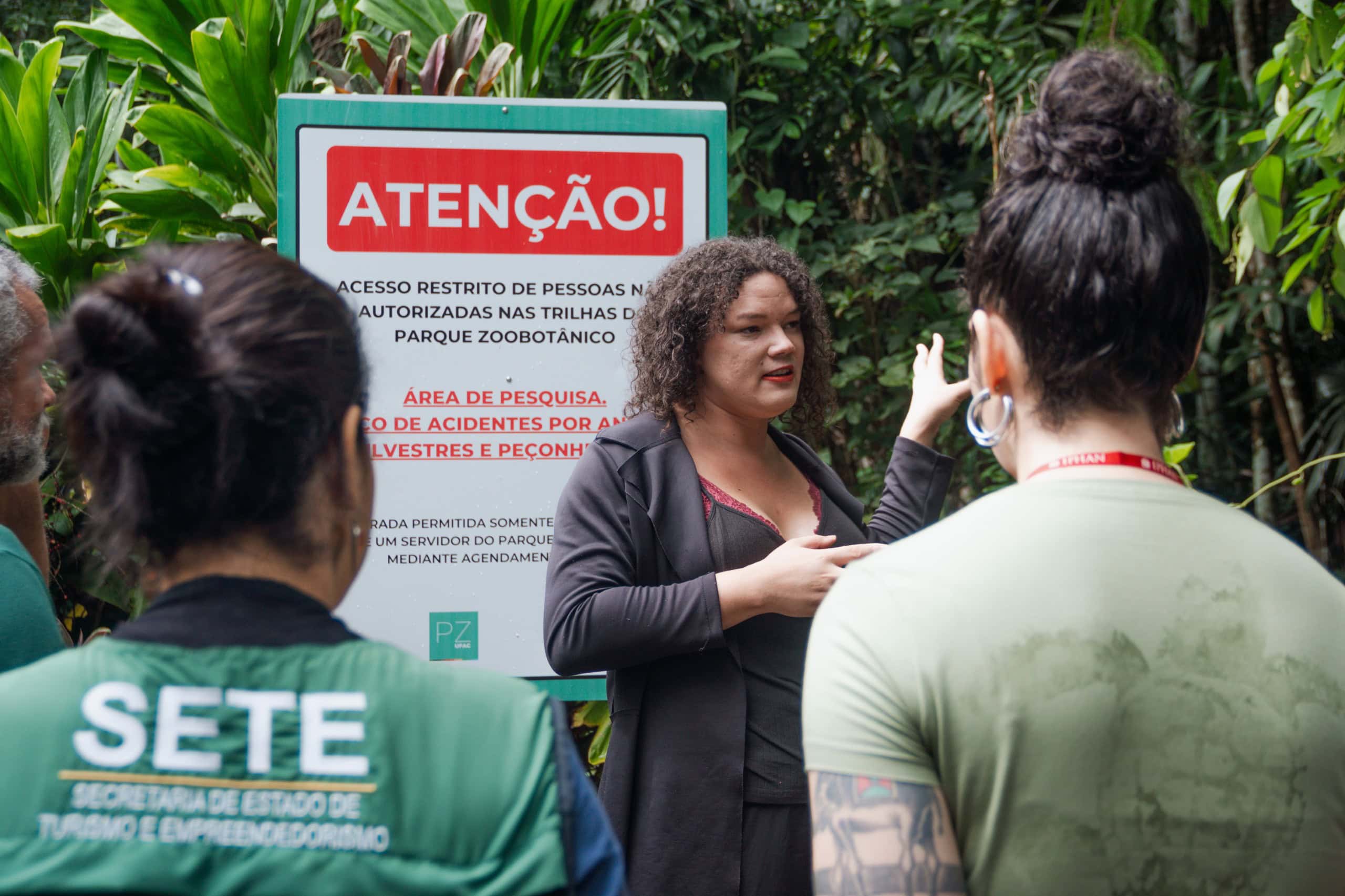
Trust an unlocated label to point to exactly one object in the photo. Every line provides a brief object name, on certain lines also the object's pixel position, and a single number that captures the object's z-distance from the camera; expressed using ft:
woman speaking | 6.15
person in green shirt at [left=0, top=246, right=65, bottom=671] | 4.88
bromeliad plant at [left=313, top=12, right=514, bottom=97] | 10.17
